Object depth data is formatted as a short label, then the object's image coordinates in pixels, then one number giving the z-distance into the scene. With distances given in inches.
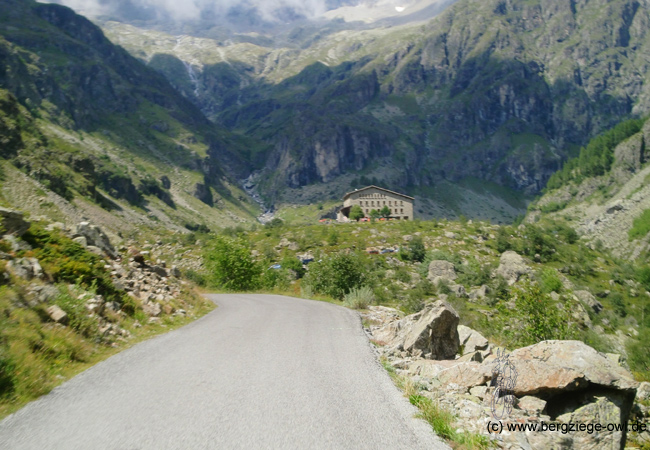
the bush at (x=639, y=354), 1046.1
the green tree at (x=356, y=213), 6156.5
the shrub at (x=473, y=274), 2752.0
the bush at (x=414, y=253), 3297.2
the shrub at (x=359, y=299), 903.7
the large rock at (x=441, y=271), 2775.1
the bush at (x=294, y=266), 2615.7
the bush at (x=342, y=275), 1290.6
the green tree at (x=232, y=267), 1691.7
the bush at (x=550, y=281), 2530.8
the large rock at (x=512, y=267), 2711.6
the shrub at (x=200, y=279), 1899.6
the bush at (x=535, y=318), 748.0
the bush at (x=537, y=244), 3382.1
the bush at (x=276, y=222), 5712.6
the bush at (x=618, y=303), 2546.3
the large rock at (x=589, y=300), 2401.6
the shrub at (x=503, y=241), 3469.5
